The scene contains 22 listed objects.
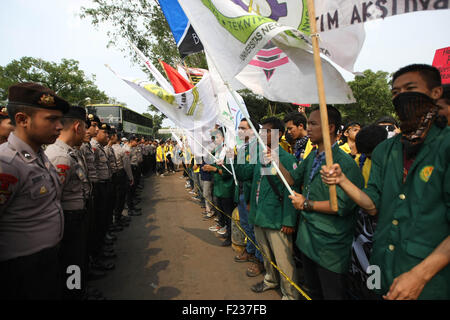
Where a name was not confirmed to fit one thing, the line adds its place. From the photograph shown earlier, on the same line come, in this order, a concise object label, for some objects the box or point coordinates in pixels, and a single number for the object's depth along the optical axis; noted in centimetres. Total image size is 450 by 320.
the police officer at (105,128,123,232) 537
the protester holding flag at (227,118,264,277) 362
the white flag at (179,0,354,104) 187
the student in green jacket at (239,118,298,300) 287
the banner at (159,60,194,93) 407
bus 1605
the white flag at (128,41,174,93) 420
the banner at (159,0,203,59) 347
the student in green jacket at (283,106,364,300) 208
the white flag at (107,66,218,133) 347
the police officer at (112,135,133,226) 650
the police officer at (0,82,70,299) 168
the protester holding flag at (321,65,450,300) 128
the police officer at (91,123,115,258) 443
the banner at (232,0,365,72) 198
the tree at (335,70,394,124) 2483
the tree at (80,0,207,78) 1510
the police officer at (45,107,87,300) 270
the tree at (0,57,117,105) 3725
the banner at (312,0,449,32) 140
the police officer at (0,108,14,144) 329
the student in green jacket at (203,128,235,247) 485
